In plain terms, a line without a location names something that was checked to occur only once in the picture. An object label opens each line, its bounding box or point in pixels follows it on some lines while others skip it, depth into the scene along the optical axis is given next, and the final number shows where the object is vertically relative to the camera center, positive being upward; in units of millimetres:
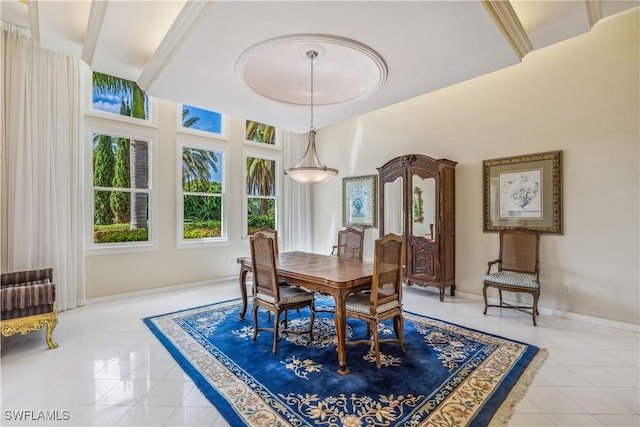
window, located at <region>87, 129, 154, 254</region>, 4316 +384
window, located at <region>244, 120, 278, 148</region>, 5922 +1618
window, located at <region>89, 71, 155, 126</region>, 4295 +1705
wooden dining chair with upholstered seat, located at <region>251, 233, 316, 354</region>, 2824 -767
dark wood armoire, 4402 -42
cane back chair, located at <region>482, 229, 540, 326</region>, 3498 -678
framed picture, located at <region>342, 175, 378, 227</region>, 5680 +270
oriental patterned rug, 1929 -1249
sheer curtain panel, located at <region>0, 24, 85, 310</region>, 3549 +646
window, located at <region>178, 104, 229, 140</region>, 5102 +1627
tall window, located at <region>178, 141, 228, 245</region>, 5121 +396
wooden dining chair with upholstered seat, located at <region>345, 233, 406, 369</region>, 2498 -710
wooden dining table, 2473 -543
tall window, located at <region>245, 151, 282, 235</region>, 5949 +525
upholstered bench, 2645 -835
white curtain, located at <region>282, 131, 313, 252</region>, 6426 +214
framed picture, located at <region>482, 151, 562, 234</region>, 3707 +276
